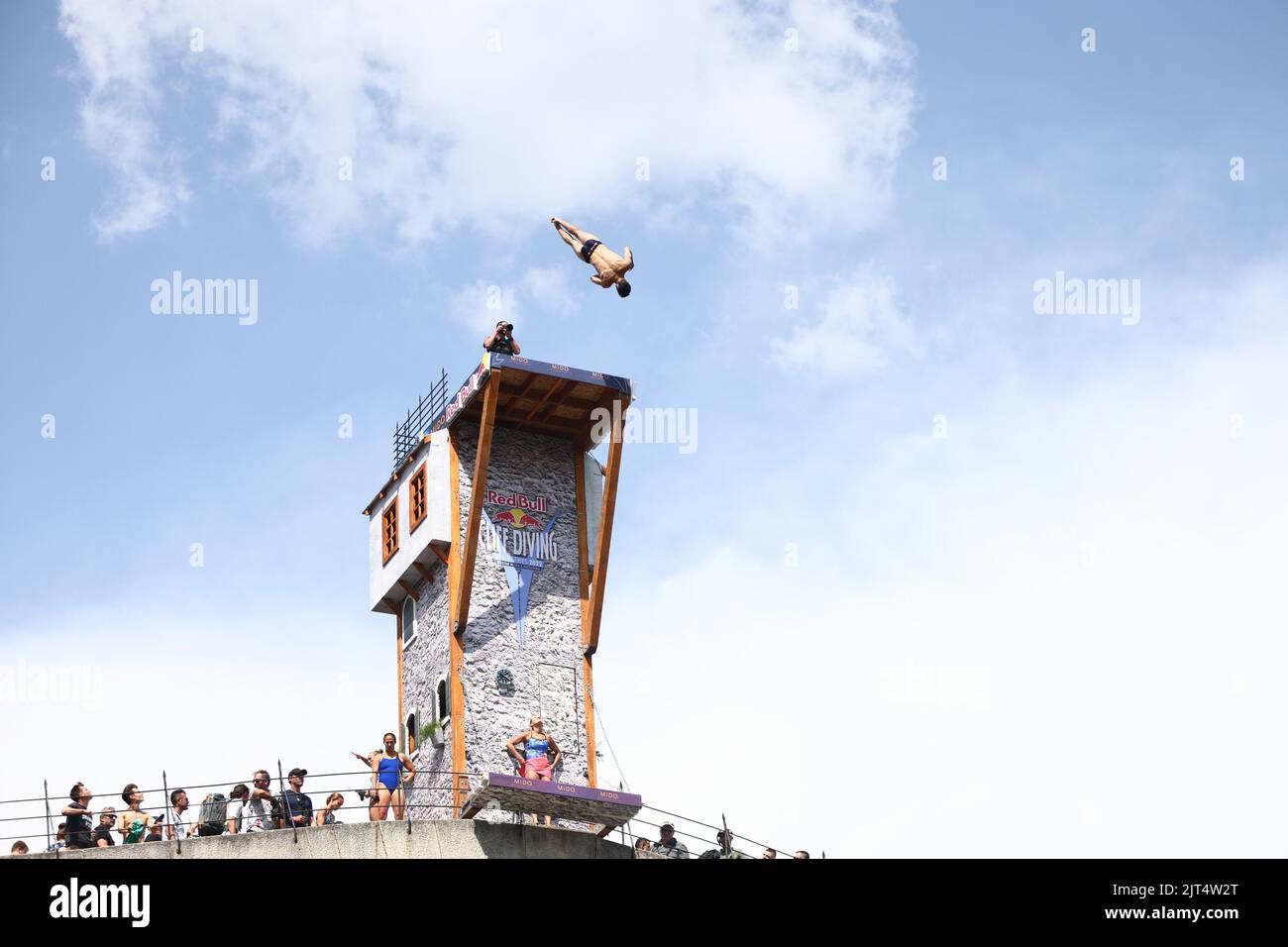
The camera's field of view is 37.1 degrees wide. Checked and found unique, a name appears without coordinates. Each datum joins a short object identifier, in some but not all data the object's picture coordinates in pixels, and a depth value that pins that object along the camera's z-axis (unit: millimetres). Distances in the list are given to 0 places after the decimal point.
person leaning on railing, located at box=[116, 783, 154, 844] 34344
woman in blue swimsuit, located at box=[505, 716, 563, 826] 38500
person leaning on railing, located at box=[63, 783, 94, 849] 33562
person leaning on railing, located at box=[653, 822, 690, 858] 37062
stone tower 40906
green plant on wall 40938
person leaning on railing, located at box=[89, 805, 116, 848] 33938
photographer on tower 42281
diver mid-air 39750
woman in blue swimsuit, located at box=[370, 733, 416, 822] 37125
